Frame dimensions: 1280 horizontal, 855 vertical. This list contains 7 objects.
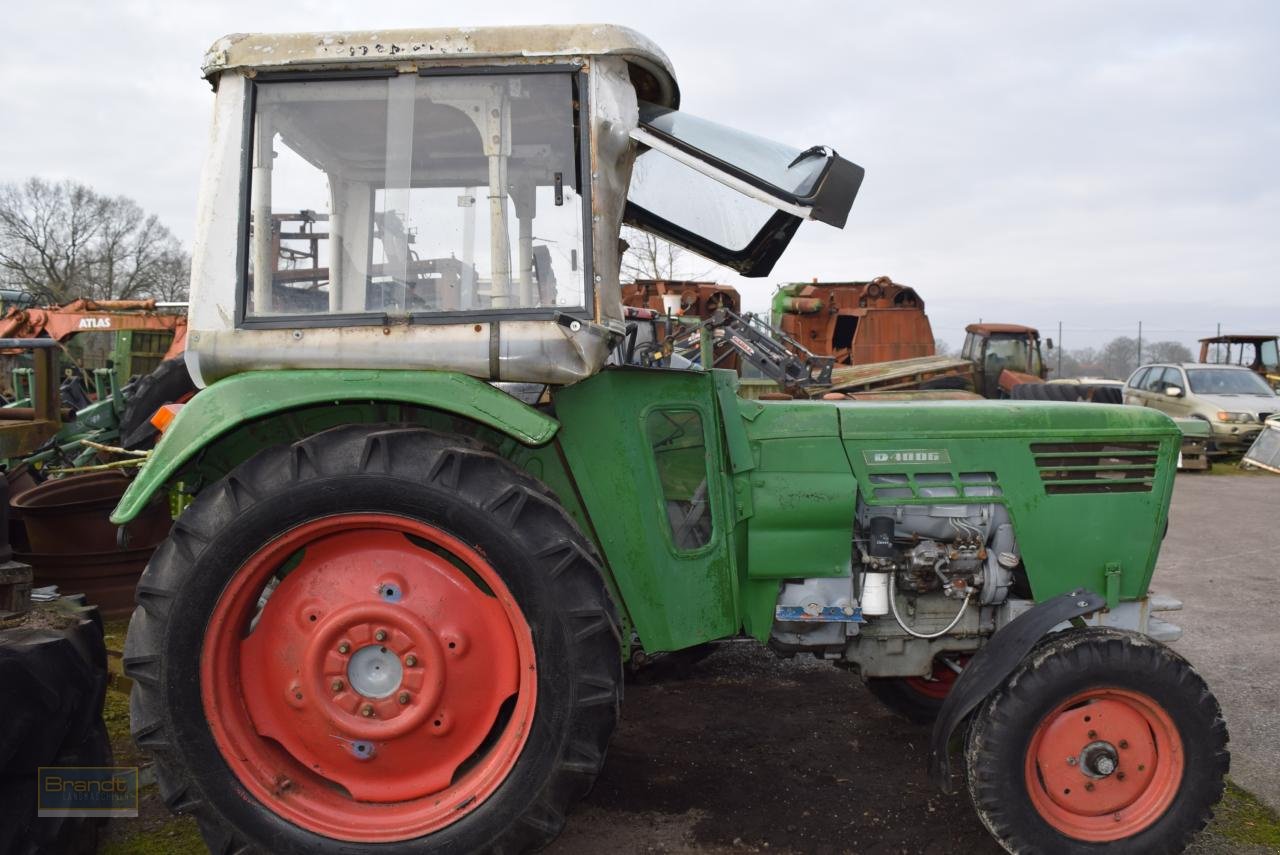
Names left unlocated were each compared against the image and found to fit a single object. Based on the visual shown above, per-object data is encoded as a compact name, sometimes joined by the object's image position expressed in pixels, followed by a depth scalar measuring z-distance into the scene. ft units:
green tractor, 8.09
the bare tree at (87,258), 127.44
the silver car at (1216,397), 48.21
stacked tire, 8.14
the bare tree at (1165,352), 115.14
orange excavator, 15.90
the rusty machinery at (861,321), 59.06
